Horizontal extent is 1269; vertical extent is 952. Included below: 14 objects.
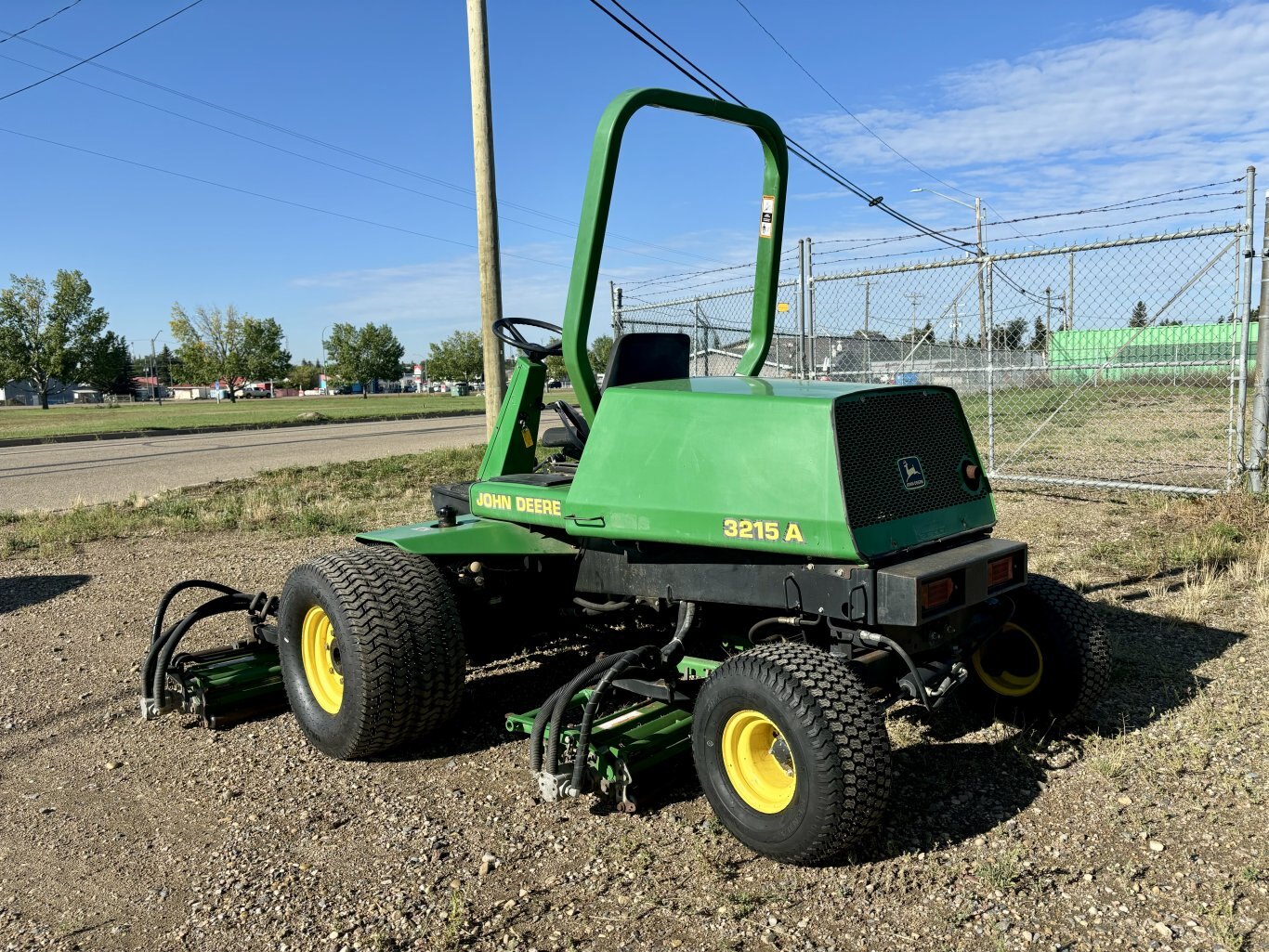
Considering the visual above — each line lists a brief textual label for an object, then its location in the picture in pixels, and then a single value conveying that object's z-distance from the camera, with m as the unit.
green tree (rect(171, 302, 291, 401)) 70.12
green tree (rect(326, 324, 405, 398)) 86.44
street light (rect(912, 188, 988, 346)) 8.99
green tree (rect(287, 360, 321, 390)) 118.94
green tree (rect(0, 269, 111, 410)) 53.47
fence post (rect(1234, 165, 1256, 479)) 7.49
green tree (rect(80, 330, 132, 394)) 56.06
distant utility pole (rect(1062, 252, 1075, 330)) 9.45
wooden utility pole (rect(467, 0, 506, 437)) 8.82
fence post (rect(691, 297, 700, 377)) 10.40
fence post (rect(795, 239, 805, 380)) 9.46
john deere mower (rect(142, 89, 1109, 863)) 3.18
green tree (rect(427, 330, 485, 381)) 92.65
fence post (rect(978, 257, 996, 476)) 9.12
